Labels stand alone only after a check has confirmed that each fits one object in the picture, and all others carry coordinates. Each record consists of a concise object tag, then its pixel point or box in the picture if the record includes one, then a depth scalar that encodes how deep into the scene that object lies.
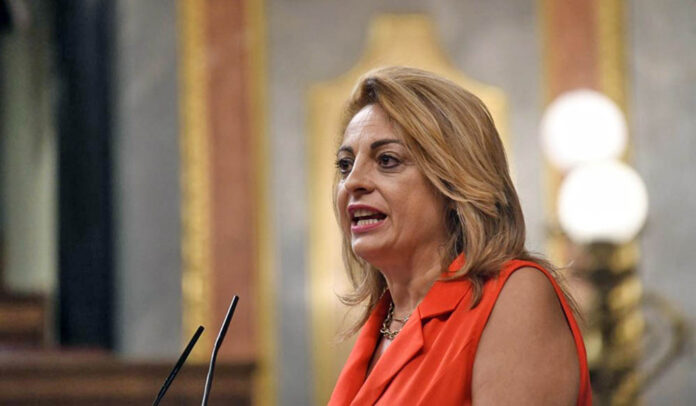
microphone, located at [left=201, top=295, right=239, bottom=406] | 4.26
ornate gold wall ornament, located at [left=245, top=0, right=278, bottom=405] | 15.33
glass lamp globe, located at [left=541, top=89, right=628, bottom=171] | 12.06
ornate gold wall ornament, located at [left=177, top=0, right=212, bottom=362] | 15.35
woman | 4.12
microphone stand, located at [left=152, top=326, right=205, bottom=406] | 4.24
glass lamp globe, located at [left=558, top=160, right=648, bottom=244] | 11.27
